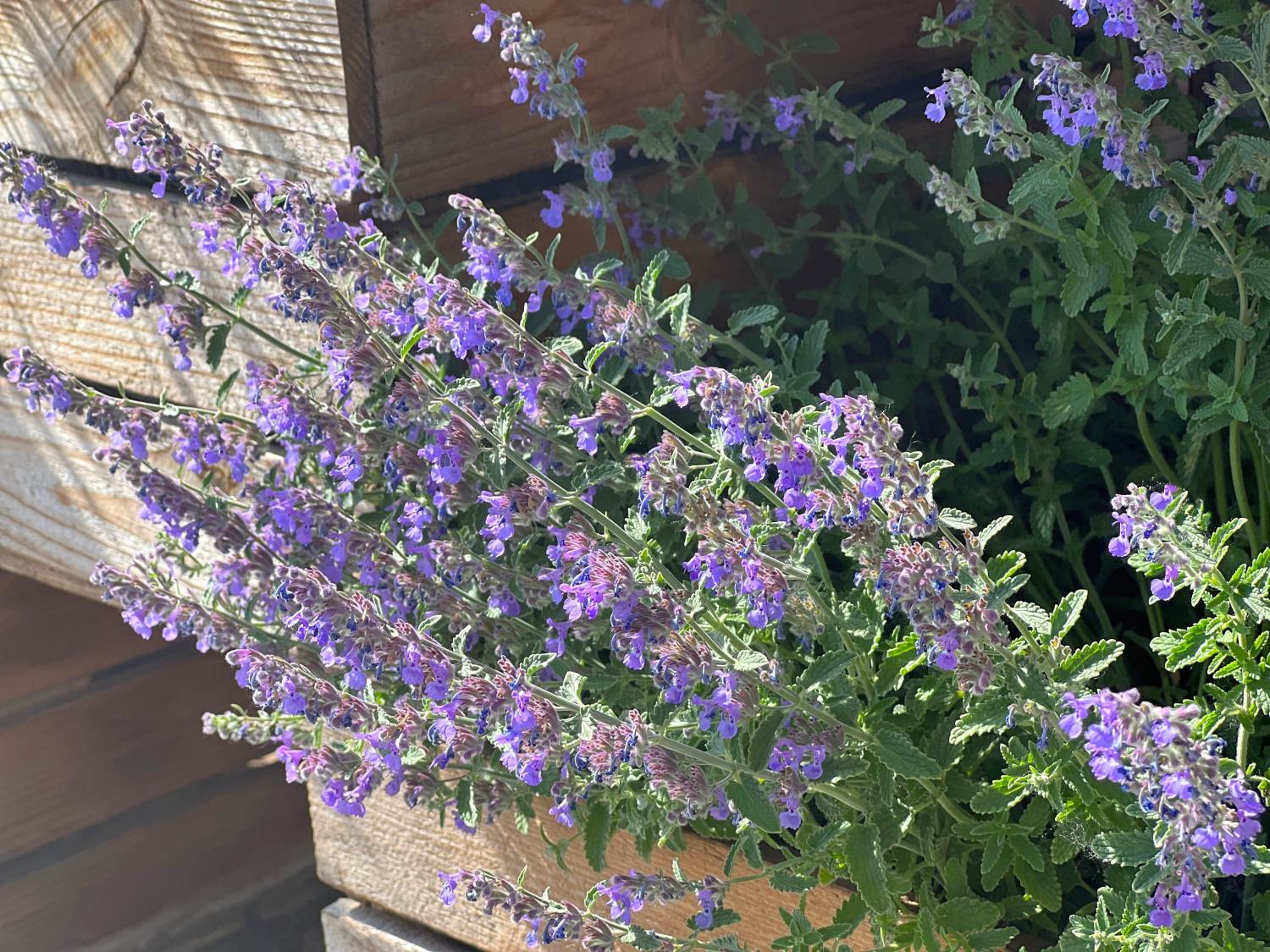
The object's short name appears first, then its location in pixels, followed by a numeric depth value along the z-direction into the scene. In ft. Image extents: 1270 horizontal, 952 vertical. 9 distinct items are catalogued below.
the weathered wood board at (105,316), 5.86
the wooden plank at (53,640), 7.84
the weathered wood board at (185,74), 5.15
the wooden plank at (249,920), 8.06
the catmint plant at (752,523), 3.55
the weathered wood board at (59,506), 6.79
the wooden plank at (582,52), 5.23
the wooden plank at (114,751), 7.72
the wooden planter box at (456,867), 5.16
